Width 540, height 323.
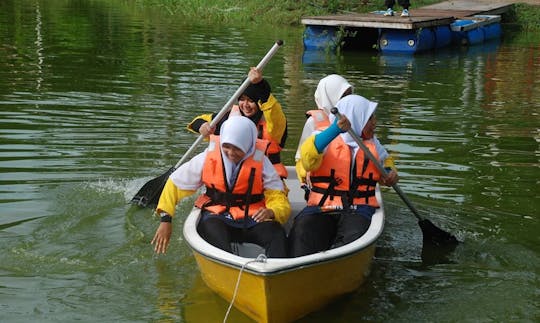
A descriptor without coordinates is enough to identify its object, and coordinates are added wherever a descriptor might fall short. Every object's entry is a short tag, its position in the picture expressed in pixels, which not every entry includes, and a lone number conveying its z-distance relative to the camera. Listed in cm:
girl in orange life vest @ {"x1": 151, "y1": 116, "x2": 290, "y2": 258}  841
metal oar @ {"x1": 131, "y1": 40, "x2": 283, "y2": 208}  1146
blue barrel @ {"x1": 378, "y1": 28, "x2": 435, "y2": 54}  2910
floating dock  2905
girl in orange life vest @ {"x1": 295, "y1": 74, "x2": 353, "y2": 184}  1039
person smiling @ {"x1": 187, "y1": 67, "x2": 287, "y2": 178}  1026
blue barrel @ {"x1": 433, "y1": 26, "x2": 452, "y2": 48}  3074
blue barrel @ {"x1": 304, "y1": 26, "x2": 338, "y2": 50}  2945
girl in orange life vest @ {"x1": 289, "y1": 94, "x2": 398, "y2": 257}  877
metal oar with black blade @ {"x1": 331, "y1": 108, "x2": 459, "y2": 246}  1027
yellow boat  714
